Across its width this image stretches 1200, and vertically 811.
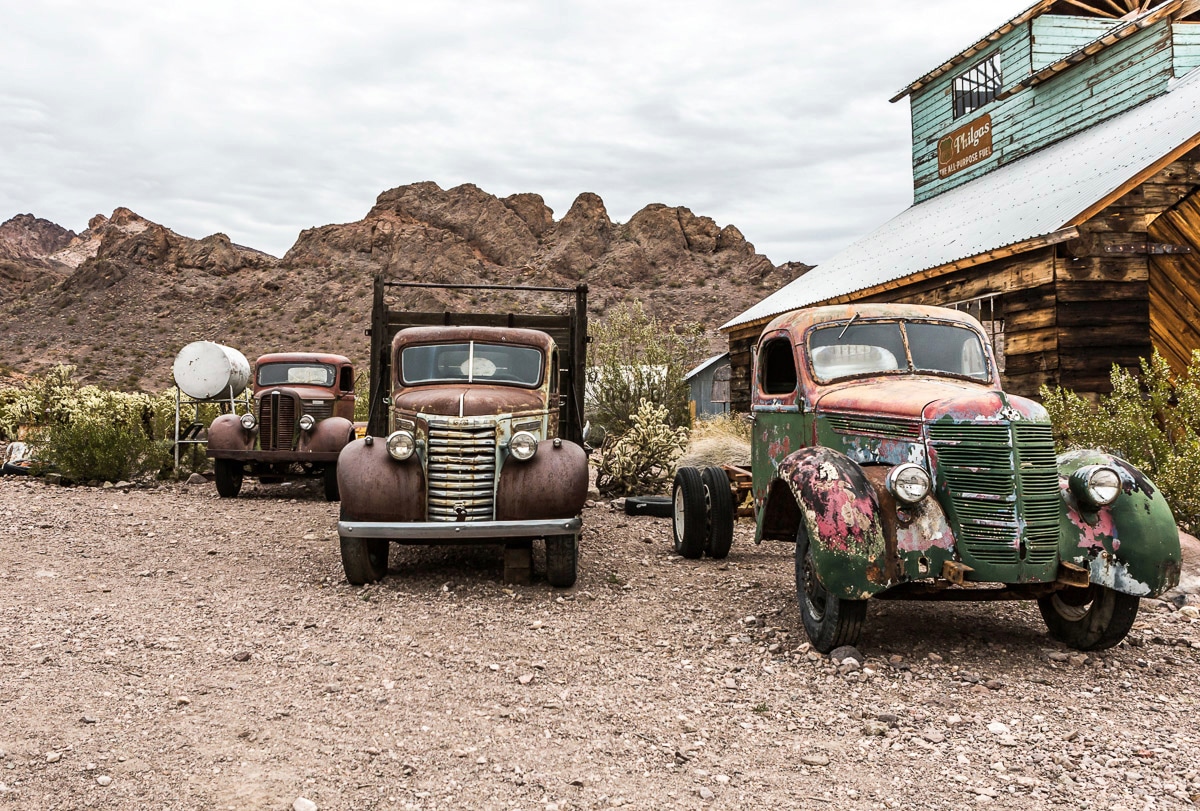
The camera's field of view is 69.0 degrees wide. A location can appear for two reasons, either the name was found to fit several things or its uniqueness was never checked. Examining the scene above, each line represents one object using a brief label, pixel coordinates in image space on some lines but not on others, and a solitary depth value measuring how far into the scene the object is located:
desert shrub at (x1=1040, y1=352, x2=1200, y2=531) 7.09
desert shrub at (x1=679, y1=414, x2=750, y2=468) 13.46
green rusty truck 4.59
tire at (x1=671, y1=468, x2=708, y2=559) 7.82
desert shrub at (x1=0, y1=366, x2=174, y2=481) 12.84
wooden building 10.13
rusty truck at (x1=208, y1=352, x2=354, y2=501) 12.19
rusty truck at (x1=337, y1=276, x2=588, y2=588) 6.32
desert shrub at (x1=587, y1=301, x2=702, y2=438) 17.86
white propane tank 14.13
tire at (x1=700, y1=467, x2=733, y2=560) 7.79
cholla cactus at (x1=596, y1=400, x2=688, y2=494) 12.04
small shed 32.56
